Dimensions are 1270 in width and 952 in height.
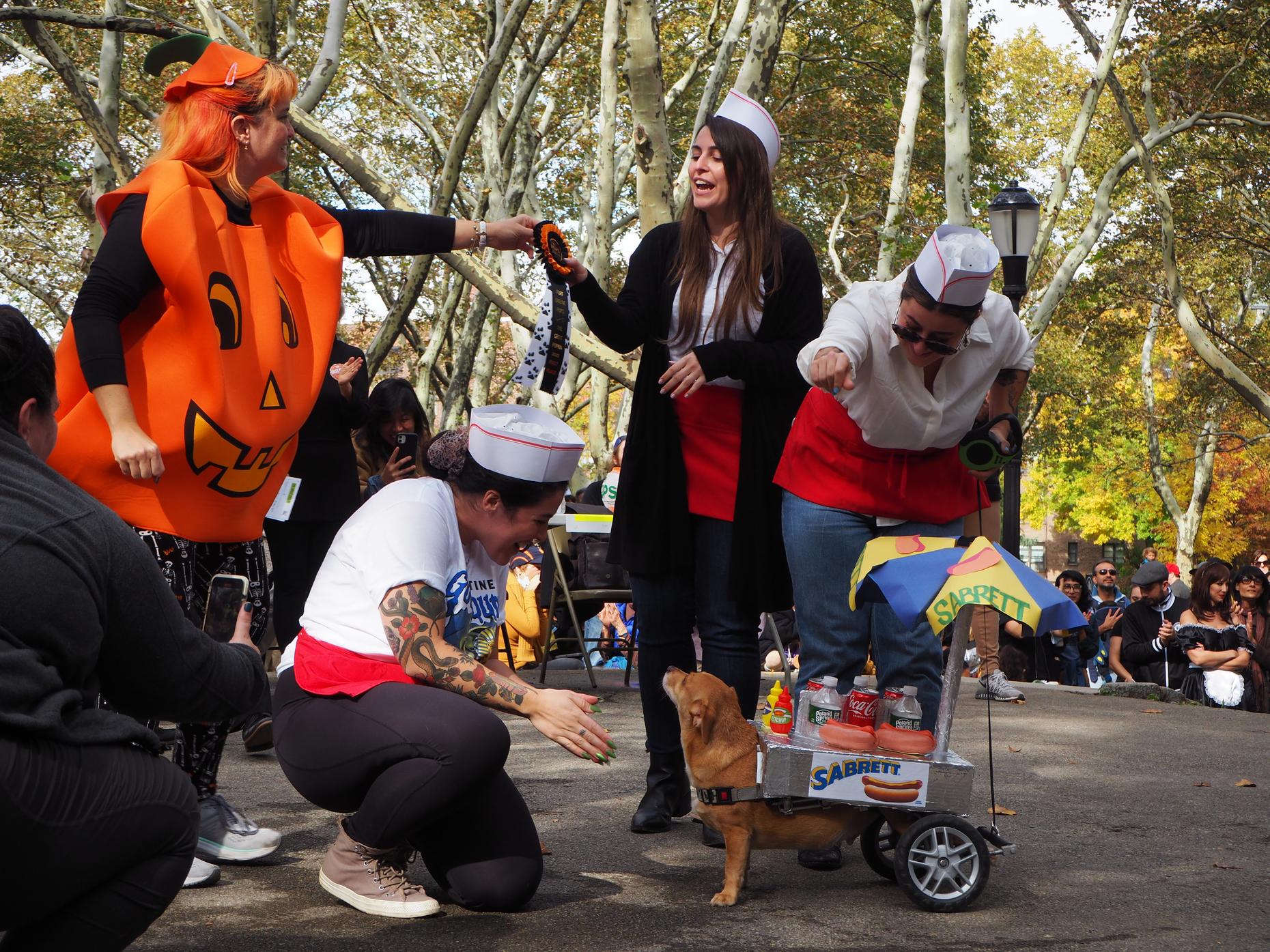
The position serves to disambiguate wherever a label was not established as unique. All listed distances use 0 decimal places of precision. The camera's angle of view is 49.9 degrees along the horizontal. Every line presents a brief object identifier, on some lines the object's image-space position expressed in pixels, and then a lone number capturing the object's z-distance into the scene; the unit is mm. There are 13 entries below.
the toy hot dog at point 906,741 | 3594
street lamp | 13617
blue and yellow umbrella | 3406
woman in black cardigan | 4258
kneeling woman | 3209
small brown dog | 3553
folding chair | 8938
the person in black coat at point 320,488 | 5477
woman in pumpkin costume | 3389
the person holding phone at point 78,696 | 1992
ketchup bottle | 3762
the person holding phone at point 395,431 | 6508
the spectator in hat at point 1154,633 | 11453
